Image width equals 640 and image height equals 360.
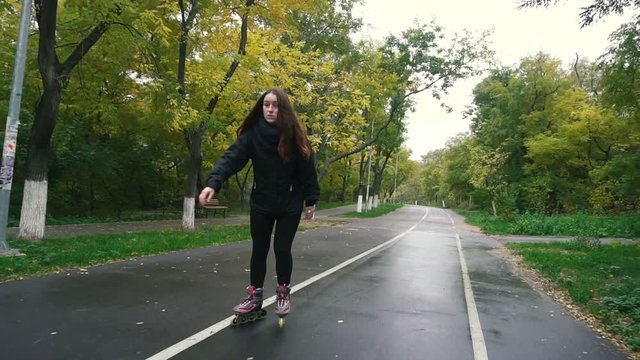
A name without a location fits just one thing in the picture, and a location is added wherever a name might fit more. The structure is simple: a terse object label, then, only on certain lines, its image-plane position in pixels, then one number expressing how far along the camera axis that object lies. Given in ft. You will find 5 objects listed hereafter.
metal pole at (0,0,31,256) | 26.22
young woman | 13.92
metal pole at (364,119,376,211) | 109.81
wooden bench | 69.82
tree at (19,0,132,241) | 31.32
